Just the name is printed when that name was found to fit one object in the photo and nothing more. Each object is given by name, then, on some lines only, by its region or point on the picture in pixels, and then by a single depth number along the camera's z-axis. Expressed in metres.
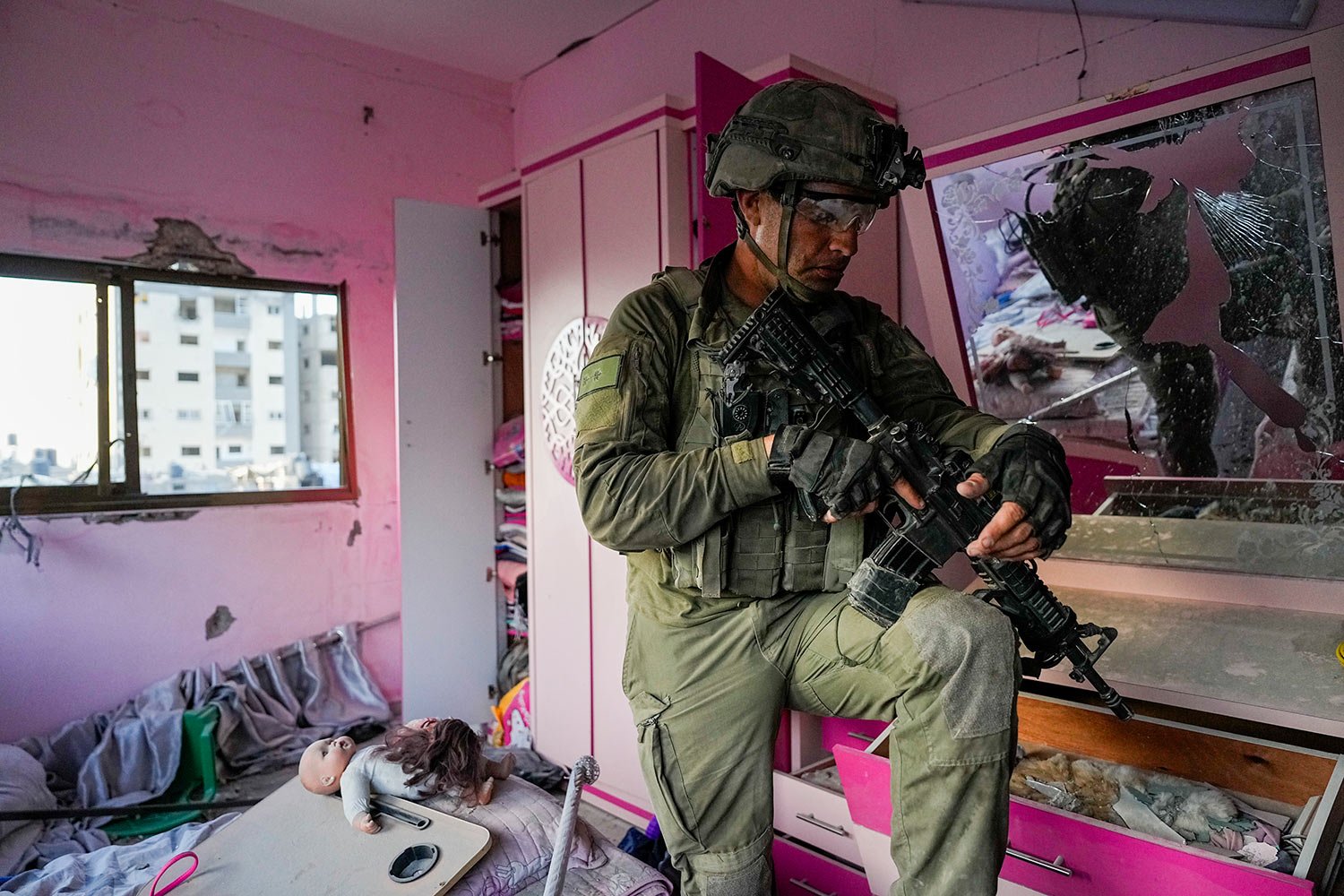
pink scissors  1.70
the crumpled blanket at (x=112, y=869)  2.02
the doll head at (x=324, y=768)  1.98
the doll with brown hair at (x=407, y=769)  1.87
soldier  1.19
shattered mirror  1.49
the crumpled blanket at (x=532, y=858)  1.73
